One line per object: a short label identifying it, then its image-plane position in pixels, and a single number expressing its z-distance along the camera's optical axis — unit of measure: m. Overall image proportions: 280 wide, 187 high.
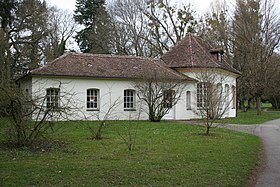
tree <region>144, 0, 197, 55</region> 43.62
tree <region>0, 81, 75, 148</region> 11.09
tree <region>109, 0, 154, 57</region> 43.12
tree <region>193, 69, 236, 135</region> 16.58
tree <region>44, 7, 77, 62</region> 38.88
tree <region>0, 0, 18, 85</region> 25.88
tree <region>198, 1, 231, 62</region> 42.88
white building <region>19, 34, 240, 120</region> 24.70
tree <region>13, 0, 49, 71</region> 30.10
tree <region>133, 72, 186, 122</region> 24.77
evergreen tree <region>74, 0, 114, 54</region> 42.31
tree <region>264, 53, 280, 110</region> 43.12
